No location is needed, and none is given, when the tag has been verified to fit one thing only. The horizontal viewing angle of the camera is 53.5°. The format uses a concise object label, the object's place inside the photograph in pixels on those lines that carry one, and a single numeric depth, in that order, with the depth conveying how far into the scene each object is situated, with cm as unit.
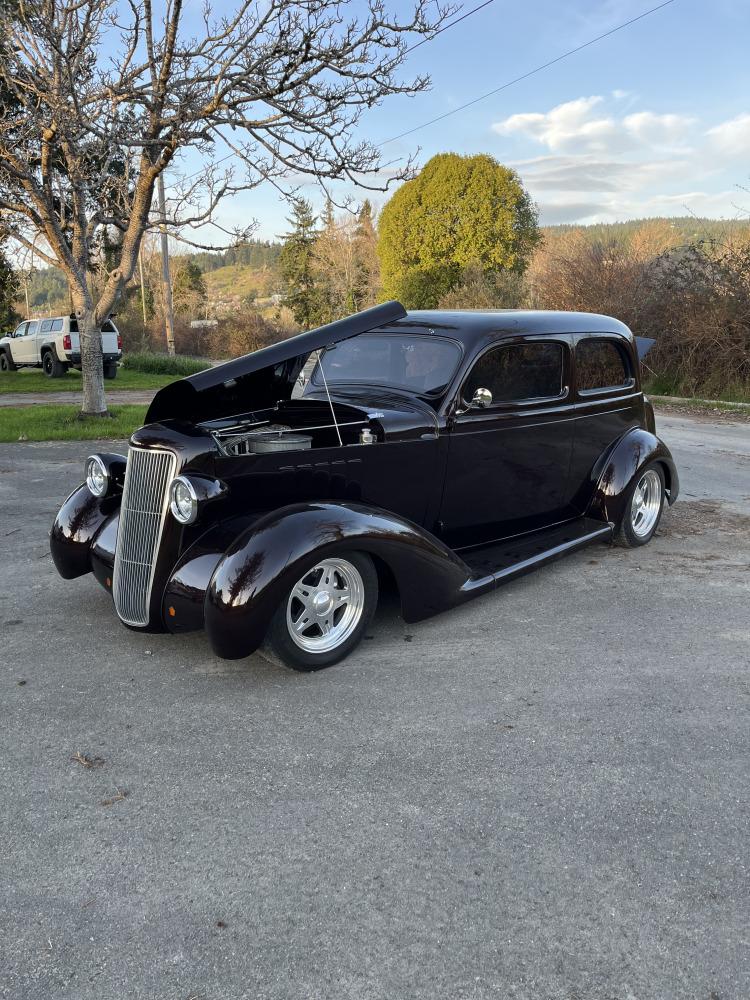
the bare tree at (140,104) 923
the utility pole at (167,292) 2503
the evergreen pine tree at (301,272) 5181
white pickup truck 2183
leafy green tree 3612
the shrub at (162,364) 2434
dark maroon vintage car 358
